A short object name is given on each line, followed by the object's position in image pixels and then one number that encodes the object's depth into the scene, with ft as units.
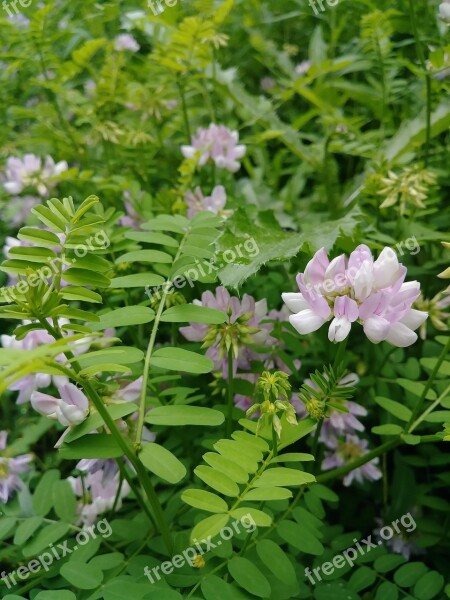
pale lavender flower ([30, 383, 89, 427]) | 0.35
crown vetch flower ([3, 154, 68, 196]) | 0.66
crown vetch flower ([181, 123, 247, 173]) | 0.62
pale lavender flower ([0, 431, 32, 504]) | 0.47
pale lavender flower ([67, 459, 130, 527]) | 0.46
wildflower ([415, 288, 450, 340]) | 0.49
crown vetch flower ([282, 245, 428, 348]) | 0.34
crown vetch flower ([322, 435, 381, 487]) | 0.49
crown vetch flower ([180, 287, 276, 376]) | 0.42
